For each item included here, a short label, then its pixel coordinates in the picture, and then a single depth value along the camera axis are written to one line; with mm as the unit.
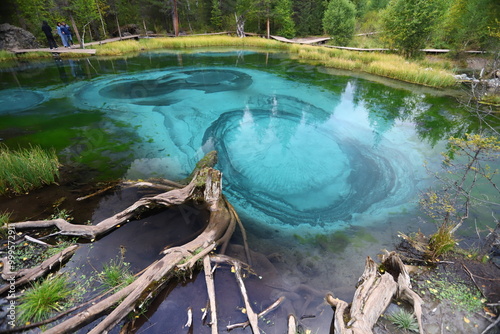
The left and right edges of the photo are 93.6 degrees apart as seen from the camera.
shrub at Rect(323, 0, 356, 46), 19641
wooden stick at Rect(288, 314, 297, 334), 2004
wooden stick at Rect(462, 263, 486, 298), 2230
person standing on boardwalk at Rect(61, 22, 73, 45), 14898
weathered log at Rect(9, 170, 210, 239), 2844
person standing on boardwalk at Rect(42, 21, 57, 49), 13531
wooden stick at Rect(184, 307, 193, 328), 2062
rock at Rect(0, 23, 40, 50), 14523
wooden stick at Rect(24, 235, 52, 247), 2582
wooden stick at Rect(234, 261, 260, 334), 1952
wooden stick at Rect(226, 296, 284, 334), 2031
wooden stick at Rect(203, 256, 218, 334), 1919
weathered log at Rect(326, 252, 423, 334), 1919
